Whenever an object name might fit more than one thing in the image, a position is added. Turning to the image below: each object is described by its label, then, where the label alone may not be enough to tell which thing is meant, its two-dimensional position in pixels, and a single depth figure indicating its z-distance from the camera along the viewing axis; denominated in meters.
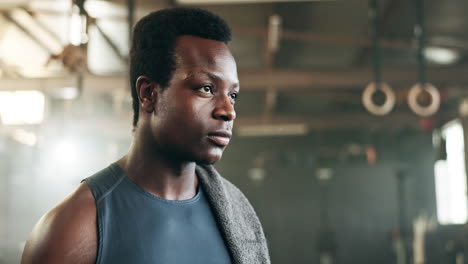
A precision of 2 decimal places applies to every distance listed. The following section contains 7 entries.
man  0.94
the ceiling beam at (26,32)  5.70
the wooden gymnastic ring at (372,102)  3.52
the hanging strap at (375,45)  3.56
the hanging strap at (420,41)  3.51
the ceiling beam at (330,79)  6.08
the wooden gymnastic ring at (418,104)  3.45
